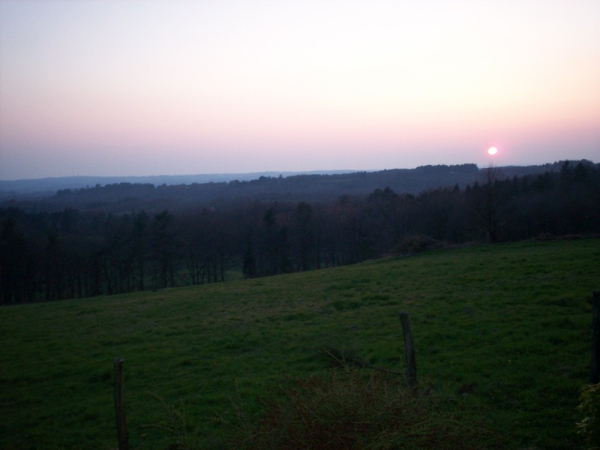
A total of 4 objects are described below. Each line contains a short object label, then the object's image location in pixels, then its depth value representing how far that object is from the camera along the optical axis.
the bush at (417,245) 30.30
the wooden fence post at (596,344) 5.64
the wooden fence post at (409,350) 5.44
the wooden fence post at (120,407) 4.82
